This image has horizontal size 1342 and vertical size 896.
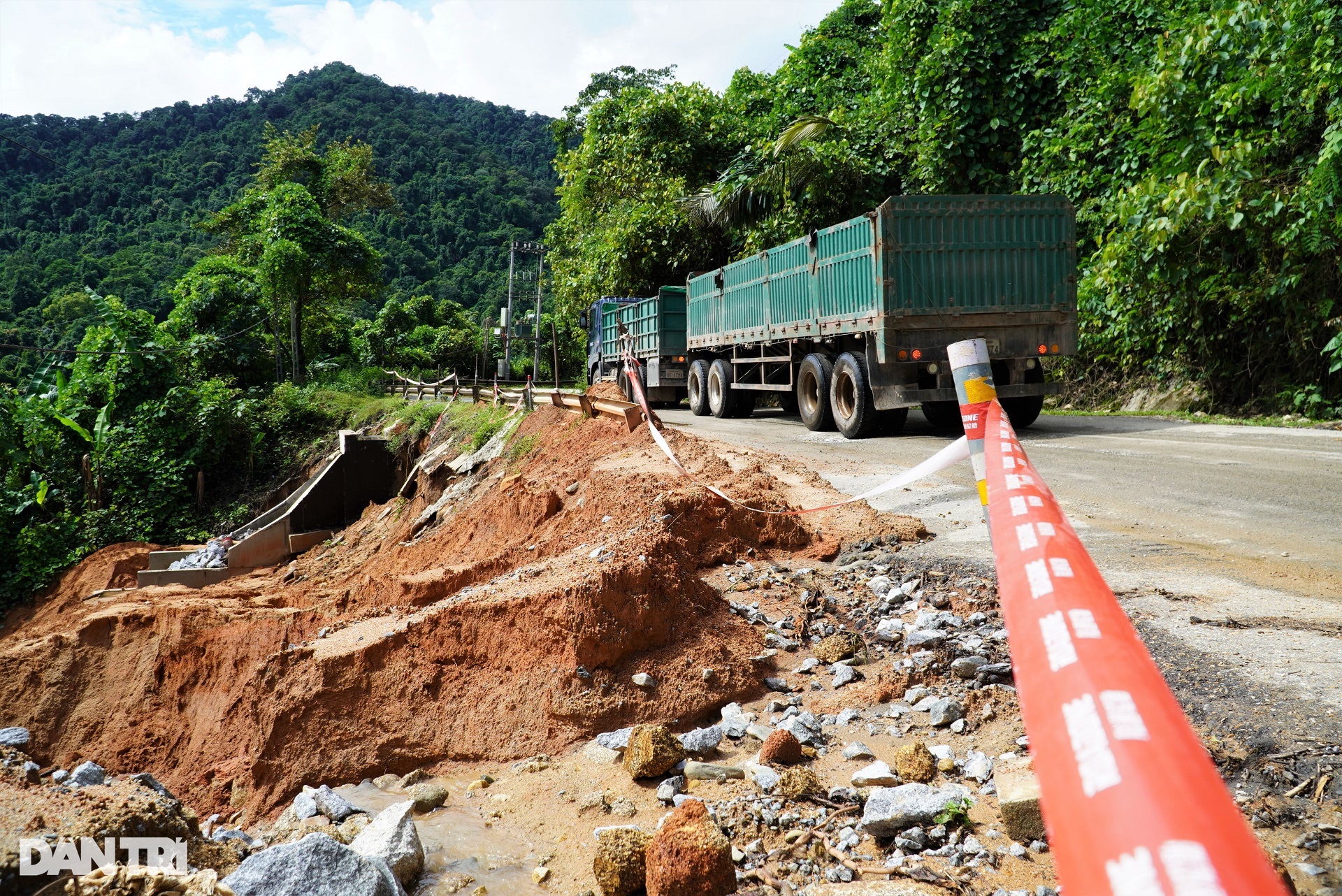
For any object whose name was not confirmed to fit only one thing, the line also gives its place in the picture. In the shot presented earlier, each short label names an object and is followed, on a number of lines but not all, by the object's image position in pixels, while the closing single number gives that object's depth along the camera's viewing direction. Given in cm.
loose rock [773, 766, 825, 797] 330
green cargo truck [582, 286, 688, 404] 1986
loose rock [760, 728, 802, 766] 363
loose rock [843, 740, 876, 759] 362
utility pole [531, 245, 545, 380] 4413
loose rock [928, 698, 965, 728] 371
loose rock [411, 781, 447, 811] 400
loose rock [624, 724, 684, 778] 375
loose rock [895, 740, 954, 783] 331
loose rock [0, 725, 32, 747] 693
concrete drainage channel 1847
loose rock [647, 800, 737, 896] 279
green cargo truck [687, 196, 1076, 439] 1130
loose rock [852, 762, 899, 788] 330
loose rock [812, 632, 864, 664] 458
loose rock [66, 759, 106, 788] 523
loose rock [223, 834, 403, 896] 282
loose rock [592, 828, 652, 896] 296
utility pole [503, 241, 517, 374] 3822
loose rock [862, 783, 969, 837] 297
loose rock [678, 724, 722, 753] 391
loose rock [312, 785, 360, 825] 412
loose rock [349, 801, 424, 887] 324
